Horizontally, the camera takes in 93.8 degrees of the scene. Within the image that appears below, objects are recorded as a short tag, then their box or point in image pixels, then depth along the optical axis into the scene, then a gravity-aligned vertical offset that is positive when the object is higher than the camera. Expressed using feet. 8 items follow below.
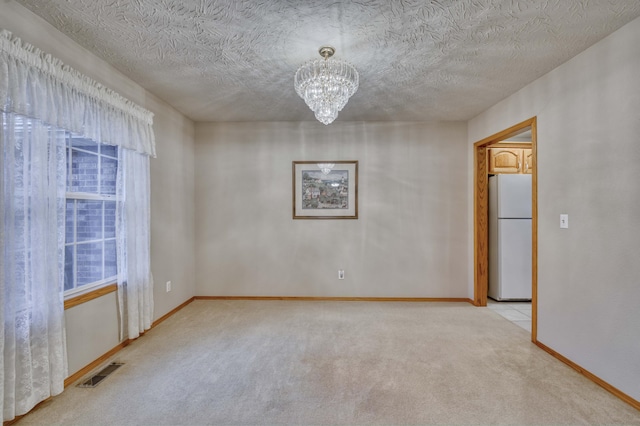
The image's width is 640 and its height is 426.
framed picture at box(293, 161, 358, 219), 13.53 +1.10
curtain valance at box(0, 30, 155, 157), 5.53 +2.59
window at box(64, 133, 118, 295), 7.47 -0.06
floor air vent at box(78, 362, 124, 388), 6.97 -3.99
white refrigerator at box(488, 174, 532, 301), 13.19 -1.14
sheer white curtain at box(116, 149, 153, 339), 8.79 -0.88
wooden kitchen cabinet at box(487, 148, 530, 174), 13.78 +2.32
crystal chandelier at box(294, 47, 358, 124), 6.88 +2.97
